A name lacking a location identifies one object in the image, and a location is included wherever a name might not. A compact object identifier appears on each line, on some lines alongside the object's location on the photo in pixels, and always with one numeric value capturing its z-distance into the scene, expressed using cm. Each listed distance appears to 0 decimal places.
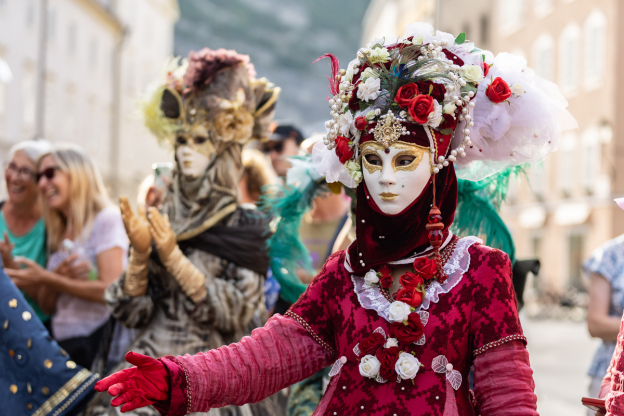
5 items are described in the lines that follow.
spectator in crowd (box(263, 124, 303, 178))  627
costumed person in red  223
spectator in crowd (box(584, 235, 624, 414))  368
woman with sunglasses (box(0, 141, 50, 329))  488
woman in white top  441
